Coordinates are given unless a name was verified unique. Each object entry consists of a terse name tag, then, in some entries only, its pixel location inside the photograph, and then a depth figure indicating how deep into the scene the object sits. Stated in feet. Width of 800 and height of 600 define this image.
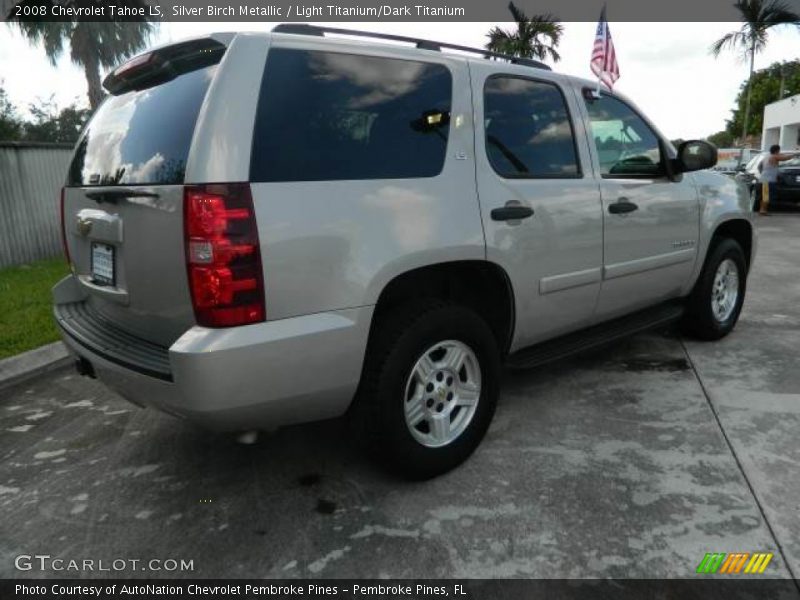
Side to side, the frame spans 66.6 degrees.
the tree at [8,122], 56.02
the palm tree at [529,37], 72.90
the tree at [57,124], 66.74
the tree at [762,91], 143.09
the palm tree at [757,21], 73.05
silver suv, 6.84
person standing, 46.37
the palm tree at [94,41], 44.39
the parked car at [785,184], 47.26
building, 112.78
